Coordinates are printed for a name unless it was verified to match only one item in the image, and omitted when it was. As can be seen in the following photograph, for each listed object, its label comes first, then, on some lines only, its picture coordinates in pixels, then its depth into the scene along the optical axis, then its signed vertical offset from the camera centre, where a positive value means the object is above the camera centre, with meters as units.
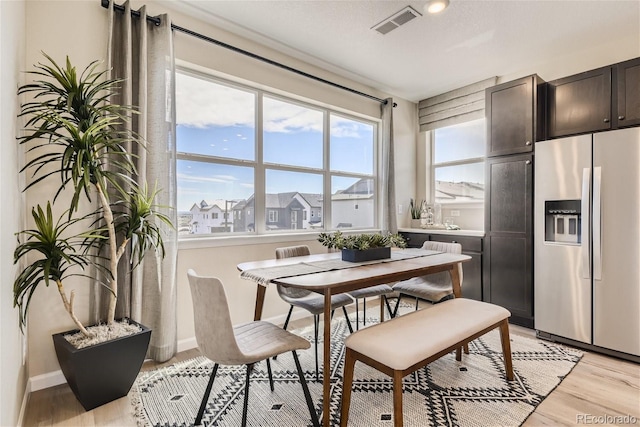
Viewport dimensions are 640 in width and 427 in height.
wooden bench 1.54 -0.65
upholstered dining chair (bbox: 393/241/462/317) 2.76 -0.65
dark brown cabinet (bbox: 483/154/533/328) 3.21 -0.24
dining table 1.69 -0.35
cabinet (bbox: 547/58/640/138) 2.72 +0.99
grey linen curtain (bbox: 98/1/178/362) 2.32 +0.55
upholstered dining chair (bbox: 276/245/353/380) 2.35 -0.65
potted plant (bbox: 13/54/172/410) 1.78 -0.08
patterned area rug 1.80 -1.11
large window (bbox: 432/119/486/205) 4.18 +0.66
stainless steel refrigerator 2.49 -0.23
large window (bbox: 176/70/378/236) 2.88 +0.52
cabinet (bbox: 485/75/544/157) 3.21 +0.97
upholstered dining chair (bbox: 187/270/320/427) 1.50 -0.62
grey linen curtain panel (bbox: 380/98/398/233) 4.27 +0.45
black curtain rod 2.37 +1.44
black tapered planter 1.83 -0.87
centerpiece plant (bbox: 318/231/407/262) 2.29 -0.23
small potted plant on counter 4.59 -0.01
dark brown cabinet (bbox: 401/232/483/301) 3.60 -0.60
